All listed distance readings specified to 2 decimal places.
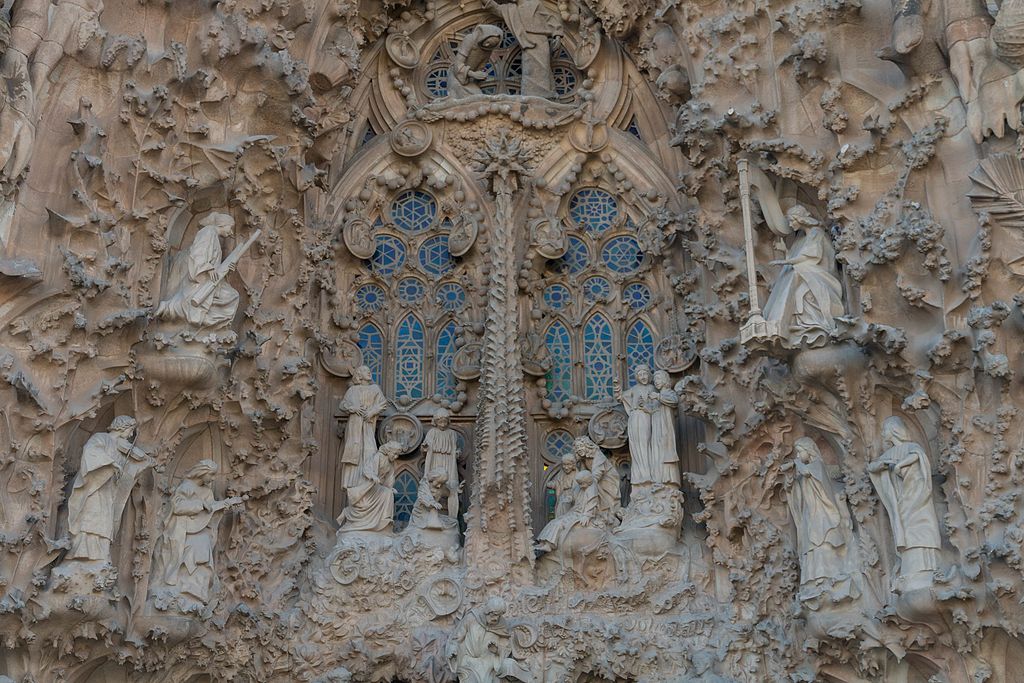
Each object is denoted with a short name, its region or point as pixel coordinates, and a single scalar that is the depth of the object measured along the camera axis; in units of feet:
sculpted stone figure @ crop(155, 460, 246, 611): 36.86
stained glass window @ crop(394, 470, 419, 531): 41.55
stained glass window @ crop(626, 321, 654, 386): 43.24
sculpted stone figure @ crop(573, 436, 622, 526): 39.58
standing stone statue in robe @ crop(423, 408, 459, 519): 40.27
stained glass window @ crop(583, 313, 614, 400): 42.96
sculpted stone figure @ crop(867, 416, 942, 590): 34.63
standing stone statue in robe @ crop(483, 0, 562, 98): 45.93
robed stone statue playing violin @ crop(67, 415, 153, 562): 35.04
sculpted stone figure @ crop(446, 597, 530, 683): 36.35
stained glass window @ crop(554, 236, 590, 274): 44.21
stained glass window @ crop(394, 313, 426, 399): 42.91
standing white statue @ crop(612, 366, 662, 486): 39.70
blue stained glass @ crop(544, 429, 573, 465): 42.16
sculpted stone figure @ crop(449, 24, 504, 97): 45.73
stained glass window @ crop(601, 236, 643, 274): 44.29
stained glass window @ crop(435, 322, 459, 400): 42.73
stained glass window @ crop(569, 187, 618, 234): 44.88
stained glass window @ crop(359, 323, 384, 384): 43.09
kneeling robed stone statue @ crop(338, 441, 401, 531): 39.81
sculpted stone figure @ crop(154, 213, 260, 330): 37.01
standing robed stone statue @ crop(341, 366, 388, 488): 40.29
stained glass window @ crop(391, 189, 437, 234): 44.88
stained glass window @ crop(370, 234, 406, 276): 44.16
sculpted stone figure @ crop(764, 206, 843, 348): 36.60
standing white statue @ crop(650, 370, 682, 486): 39.70
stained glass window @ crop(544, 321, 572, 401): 42.78
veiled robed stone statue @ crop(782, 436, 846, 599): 36.42
